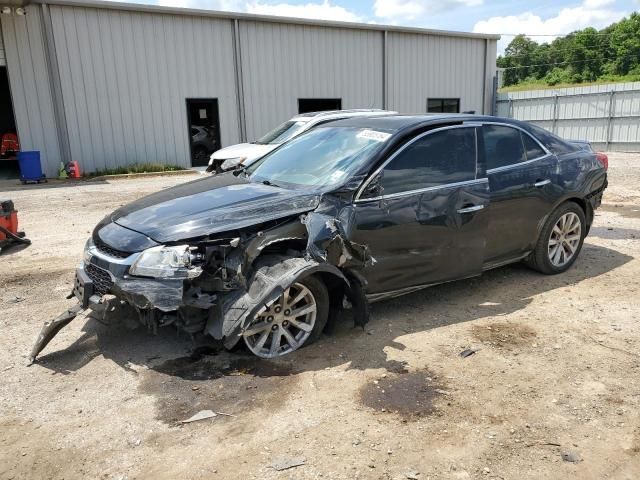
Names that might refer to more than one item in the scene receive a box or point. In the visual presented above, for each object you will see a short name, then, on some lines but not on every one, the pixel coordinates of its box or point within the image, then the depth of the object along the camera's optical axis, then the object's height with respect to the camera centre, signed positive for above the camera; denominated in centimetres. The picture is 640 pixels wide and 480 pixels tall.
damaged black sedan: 358 -89
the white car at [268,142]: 1137 -68
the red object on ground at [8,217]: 701 -129
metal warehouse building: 1542 +126
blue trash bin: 1432 -128
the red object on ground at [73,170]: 1548 -151
